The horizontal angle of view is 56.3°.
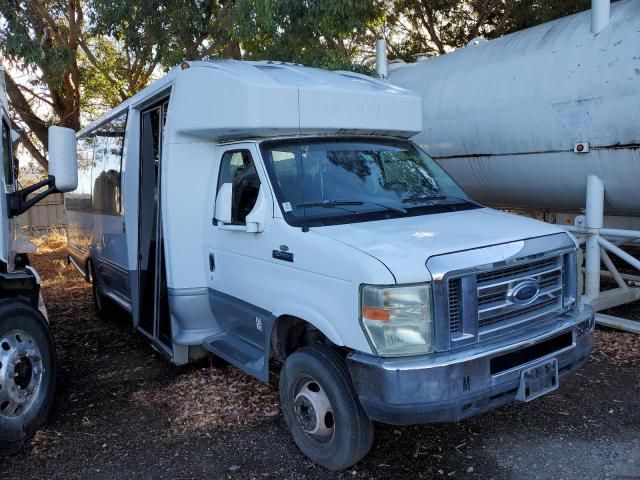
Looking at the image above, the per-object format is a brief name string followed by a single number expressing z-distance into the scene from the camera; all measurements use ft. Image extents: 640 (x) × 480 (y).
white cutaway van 10.96
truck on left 13.64
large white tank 19.20
